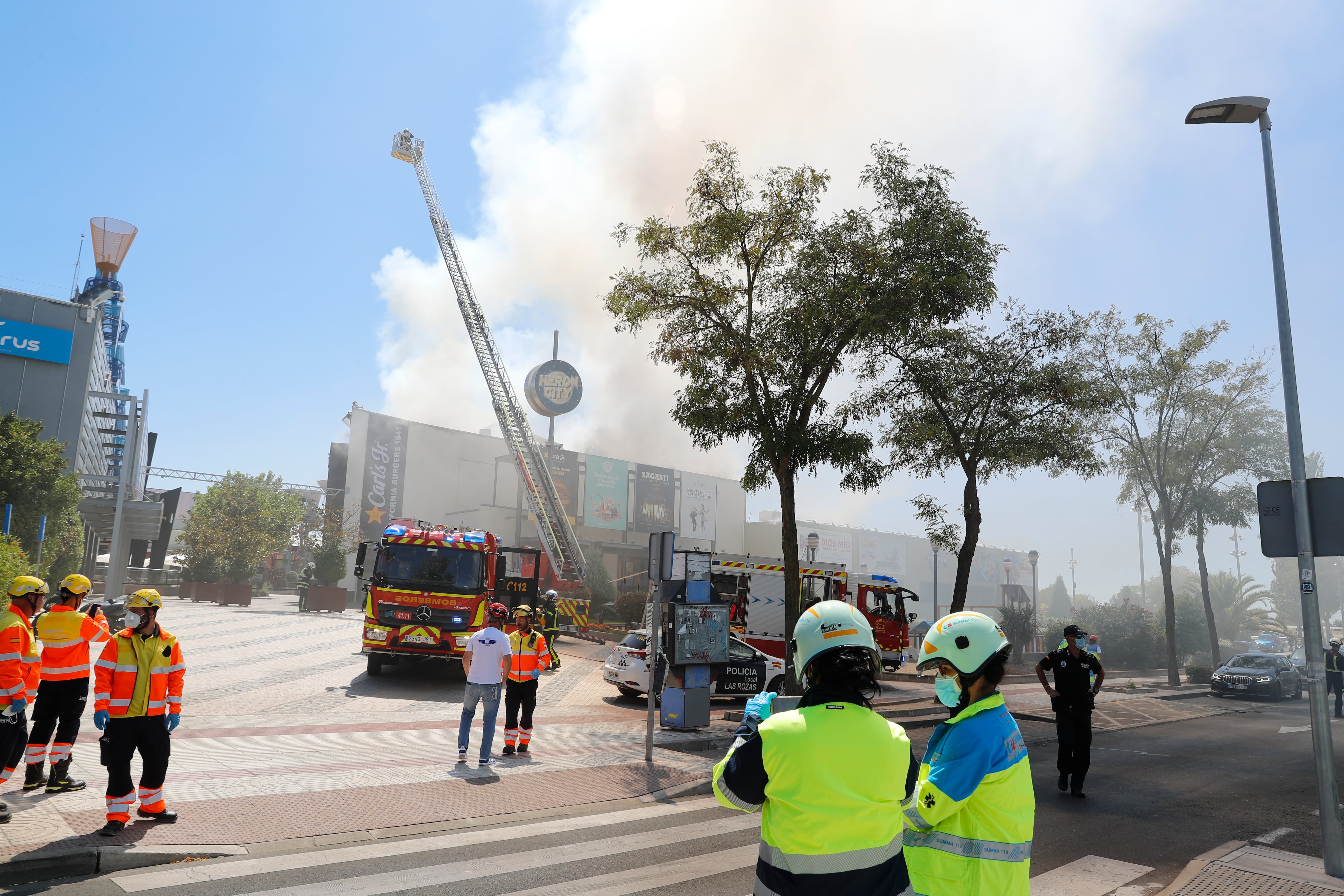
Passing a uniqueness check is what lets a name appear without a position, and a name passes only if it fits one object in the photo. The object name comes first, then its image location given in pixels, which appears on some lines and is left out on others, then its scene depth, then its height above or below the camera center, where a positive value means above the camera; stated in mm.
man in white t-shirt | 9492 -1180
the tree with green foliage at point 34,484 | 25422 +2267
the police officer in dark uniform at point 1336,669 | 20188 -1804
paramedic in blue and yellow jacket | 2580 -697
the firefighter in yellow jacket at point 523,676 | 10281 -1321
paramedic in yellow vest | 2344 -570
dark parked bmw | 24094 -2505
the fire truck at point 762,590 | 20297 -286
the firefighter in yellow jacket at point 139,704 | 6109 -1091
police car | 15438 -1788
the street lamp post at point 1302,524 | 6094 +554
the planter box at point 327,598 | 35156 -1406
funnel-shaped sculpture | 51438 +19622
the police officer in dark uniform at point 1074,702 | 9062 -1266
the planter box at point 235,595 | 36875 -1448
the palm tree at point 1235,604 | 52781 -776
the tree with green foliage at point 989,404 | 18406 +4099
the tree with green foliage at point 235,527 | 47719 +2101
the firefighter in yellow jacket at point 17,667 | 6344 -863
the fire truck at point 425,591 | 15719 -430
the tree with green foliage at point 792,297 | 14625 +5074
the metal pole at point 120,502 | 29078 +2000
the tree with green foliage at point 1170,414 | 25688 +5630
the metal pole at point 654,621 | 10125 -578
